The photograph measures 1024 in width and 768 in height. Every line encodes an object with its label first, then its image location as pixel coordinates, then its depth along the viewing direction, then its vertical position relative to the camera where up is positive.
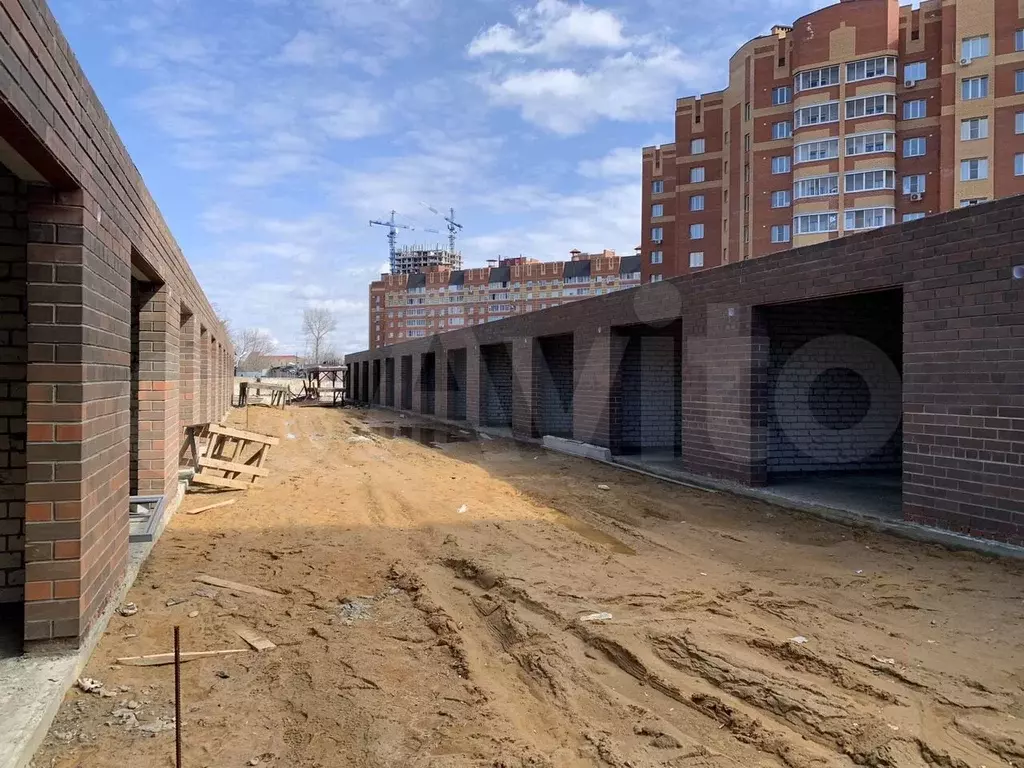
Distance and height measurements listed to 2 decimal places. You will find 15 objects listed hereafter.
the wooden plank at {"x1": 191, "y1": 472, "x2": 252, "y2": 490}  10.10 -1.64
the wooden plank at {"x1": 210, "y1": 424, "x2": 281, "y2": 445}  10.57 -0.90
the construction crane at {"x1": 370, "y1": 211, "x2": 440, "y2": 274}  186.75 +40.51
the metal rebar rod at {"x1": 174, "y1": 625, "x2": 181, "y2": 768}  2.59 -1.40
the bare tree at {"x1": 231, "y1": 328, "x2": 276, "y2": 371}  108.65 +4.72
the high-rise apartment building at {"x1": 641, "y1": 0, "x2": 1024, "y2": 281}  35.47 +16.03
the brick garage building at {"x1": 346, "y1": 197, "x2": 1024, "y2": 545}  6.79 +0.24
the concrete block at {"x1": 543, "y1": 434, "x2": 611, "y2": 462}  14.29 -1.61
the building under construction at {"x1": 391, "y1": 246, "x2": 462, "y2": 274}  183.12 +34.46
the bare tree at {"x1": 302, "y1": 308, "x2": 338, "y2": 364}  110.81 +6.15
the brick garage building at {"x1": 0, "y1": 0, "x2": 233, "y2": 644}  3.36 +0.23
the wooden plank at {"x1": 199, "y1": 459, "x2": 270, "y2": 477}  10.40 -1.46
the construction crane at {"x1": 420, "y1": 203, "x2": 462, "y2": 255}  193.50 +45.02
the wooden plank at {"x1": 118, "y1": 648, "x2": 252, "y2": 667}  4.11 -1.81
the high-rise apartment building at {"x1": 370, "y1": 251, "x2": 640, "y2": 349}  107.75 +16.06
